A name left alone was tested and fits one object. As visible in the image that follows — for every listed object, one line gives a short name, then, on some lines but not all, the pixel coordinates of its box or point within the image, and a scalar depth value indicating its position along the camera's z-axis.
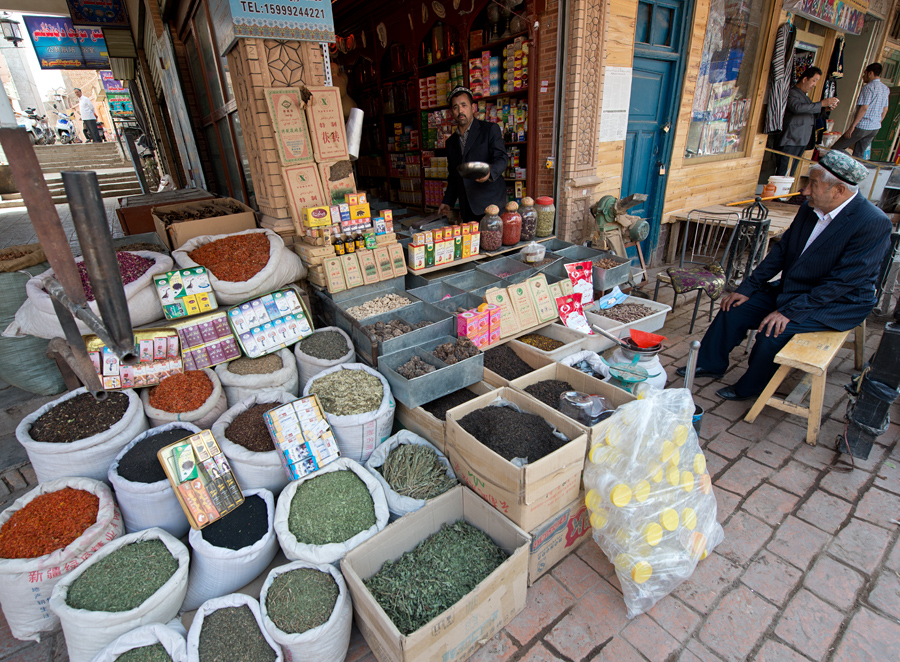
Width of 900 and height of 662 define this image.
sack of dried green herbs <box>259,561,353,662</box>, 1.62
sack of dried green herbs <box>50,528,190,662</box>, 1.58
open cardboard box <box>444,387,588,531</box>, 1.86
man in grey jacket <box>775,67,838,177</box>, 6.57
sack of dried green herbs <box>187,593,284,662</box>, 1.58
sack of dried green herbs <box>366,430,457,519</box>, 2.08
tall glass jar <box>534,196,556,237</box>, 4.25
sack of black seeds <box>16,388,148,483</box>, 2.05
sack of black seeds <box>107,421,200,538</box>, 1.95
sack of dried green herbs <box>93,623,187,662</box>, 1.53
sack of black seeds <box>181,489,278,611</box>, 1.83
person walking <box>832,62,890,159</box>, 7.05
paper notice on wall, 4.58
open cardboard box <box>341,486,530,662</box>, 1.54
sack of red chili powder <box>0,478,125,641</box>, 1.73
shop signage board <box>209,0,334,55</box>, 2.76
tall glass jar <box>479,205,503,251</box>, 3.81
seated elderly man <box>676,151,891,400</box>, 2.73
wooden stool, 2.68
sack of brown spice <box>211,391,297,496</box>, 2.12
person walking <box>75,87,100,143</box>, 16.23
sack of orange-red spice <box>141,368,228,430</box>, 2.36
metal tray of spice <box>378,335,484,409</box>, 2.47
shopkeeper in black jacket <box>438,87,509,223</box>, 3.88
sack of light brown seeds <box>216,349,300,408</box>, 2.58
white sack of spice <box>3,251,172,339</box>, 2.38
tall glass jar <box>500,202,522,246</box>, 3.96
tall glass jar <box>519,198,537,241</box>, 4.11
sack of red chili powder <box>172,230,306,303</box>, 2.79
